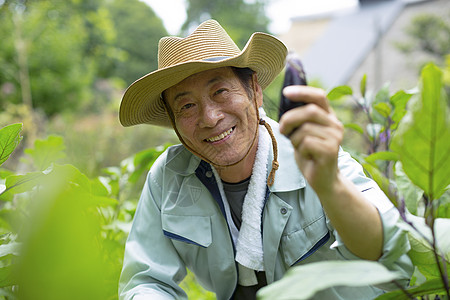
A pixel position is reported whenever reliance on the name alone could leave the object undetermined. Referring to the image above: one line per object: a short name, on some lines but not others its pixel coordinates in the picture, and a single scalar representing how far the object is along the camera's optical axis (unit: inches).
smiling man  49.0
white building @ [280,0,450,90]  666.2
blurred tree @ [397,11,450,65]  490.9
